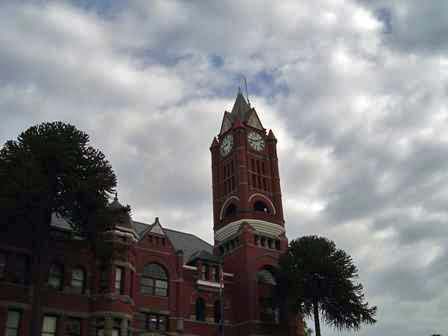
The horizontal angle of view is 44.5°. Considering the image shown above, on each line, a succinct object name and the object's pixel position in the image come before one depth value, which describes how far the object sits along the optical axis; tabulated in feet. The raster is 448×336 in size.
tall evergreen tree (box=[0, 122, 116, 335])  124.77
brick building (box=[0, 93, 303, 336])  144.87
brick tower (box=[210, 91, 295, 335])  194.08
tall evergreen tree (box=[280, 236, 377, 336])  180.86
